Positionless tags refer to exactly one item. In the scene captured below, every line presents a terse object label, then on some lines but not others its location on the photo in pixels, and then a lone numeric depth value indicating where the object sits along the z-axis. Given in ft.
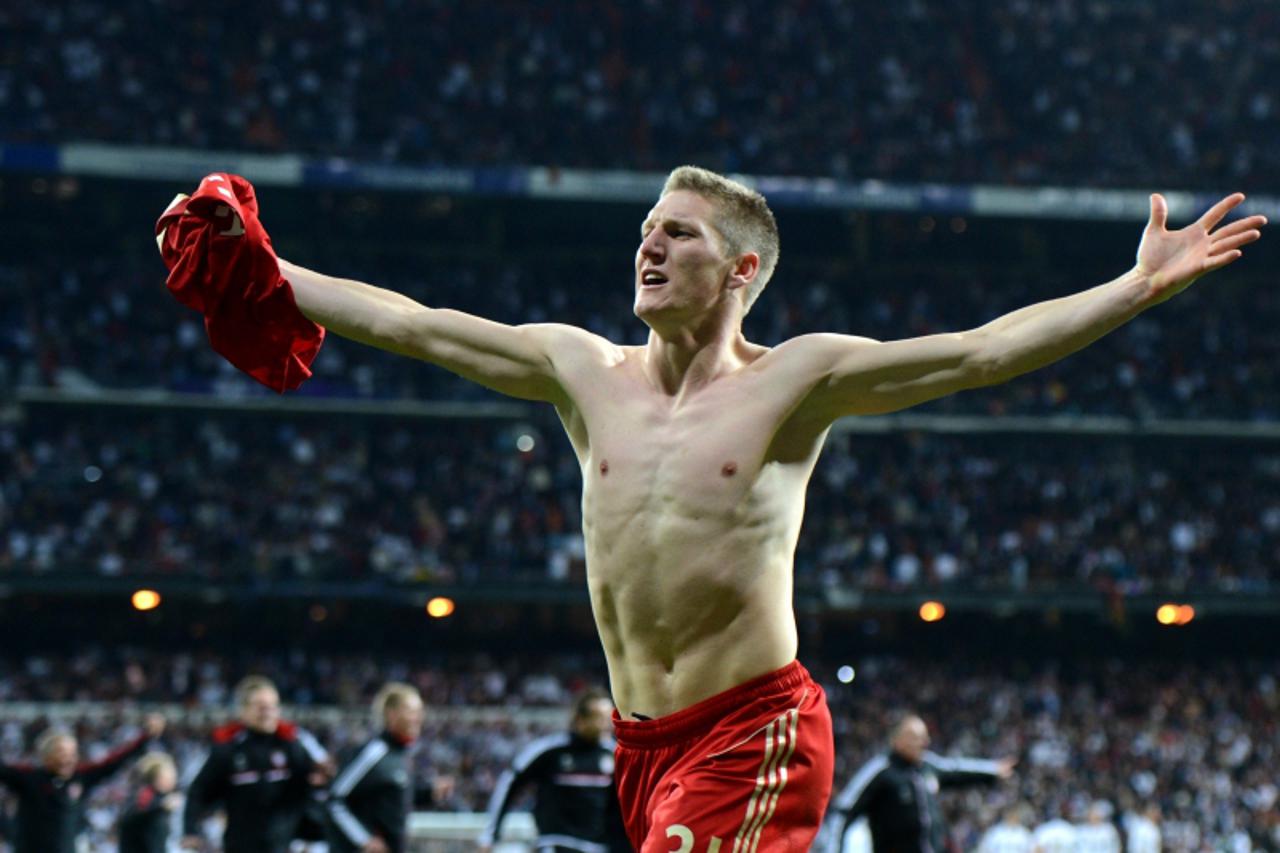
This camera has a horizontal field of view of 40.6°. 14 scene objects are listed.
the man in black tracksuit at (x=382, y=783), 33.19
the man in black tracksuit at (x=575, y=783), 33.65
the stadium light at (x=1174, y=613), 98.17
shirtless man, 13.29
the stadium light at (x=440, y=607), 94.22
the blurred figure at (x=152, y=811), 36.04
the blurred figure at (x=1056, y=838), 64.02
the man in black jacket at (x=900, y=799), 37.45
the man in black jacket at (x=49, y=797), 37.88
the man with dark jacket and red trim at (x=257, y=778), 33.47
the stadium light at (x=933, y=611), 96.32
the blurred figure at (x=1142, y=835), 67.51
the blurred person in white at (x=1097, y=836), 67.31
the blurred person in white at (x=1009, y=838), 66.44
